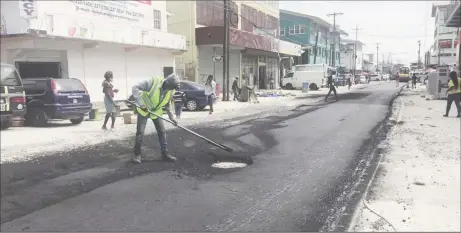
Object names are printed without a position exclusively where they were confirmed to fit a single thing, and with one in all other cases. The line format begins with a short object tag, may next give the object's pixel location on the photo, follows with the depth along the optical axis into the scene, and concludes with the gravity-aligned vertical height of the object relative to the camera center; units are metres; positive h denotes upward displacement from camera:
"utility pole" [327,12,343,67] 56.78 +4.21
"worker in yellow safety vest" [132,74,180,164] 5.98 -0.30
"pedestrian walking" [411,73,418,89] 33.51 -0.20
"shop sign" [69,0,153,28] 12.66 +2.74
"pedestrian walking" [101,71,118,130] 10.06 -0.38
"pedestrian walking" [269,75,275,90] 36.19 -0.25
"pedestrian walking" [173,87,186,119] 13.25 -0.76
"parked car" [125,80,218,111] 15.74 -0.58
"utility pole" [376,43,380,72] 101.78 +5.41
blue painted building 47.59 +5.90
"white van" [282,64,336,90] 35.16 +0.29
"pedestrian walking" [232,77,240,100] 21.45 -0.50
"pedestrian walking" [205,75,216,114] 15.14 -0.54
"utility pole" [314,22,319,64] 47.49 +5.00
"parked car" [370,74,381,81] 69.88 +0.35
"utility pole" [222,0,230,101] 20.02 +1.71
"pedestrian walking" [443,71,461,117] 11.48 -0.37
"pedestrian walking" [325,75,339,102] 20.00 -0.27
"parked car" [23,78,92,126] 8.27 -0.39
